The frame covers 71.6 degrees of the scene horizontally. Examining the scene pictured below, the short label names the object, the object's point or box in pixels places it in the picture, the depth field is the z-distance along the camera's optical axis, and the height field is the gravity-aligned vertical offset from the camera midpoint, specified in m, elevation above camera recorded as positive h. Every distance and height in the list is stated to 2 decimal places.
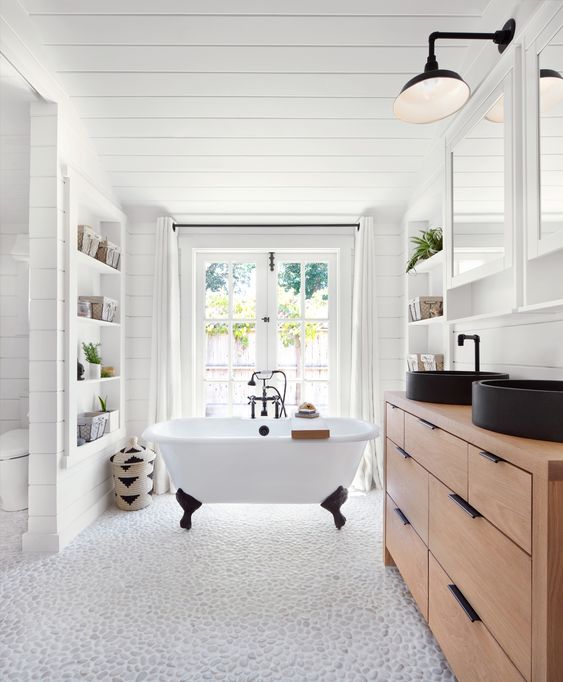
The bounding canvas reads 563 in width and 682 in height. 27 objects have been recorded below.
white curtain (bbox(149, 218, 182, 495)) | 3.09 +0.03
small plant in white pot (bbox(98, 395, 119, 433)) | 2.85 -0.52
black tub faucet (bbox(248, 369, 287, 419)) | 2.99 -0.39
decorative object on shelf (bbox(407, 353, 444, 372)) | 2.52 -0.09
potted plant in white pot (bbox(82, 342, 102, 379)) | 2.72 -0.09
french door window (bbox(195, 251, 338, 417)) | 3.36 +0.19
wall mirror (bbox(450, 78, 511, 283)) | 1.50 +0.68
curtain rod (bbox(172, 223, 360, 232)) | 3.23 +1.02
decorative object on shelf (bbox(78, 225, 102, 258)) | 2.57 +0.72
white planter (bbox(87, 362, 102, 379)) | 2.72 -0.17
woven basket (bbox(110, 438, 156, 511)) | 2.77 -0.93
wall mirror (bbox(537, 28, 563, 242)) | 1.22 +0.68
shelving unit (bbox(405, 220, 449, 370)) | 2.83 +0.43
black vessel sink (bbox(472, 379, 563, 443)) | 0.93 -0.16
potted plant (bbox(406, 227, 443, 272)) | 2.43 +0.66
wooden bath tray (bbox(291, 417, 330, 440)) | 2.88 -0.56
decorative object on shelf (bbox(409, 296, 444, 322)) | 2.57 +0.28
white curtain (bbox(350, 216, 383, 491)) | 3.09 -0.05
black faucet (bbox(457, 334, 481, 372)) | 1.72 +0.03
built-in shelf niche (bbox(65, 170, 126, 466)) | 2.31 +0.24
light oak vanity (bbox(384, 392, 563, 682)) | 0.80 -0.52
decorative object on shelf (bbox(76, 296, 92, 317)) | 2.58 +0.25
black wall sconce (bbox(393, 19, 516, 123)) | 1.39 +0.94
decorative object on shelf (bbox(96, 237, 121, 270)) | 2.77 +0.68
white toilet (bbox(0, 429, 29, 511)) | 2.61 -0.85
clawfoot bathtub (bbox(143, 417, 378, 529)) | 2.34 -0.74
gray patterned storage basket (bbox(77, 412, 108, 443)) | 2.59 -0.54
